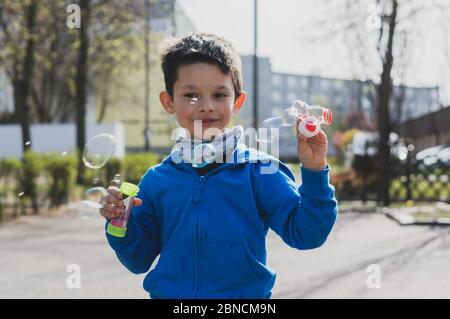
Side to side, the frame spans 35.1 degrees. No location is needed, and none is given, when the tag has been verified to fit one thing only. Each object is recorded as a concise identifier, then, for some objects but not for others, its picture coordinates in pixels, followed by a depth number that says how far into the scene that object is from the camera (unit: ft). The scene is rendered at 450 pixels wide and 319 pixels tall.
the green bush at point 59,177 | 49.50
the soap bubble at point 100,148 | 12.14
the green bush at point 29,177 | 46.04
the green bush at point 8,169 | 45.98
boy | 7.60
